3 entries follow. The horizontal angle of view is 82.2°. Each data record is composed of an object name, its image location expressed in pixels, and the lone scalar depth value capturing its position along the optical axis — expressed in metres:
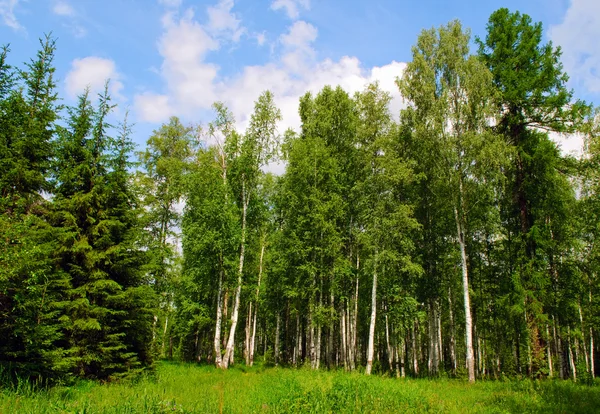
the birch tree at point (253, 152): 22.30
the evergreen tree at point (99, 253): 12.19
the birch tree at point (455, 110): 18.66
